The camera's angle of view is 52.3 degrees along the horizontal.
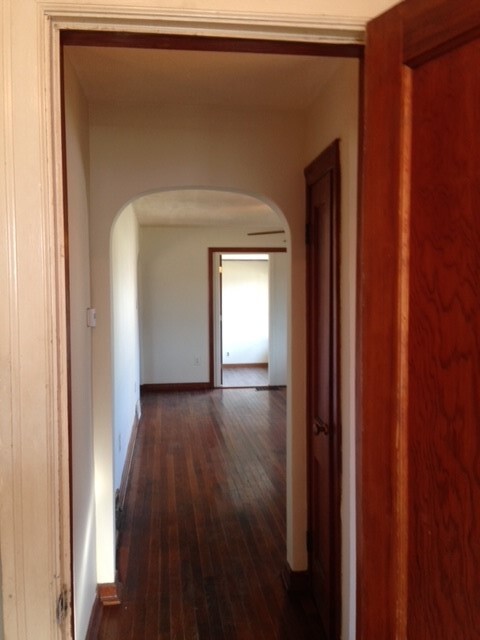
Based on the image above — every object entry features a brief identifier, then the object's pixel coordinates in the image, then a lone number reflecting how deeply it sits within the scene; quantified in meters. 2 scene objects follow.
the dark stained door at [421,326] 0.83
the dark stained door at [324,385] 2.06
